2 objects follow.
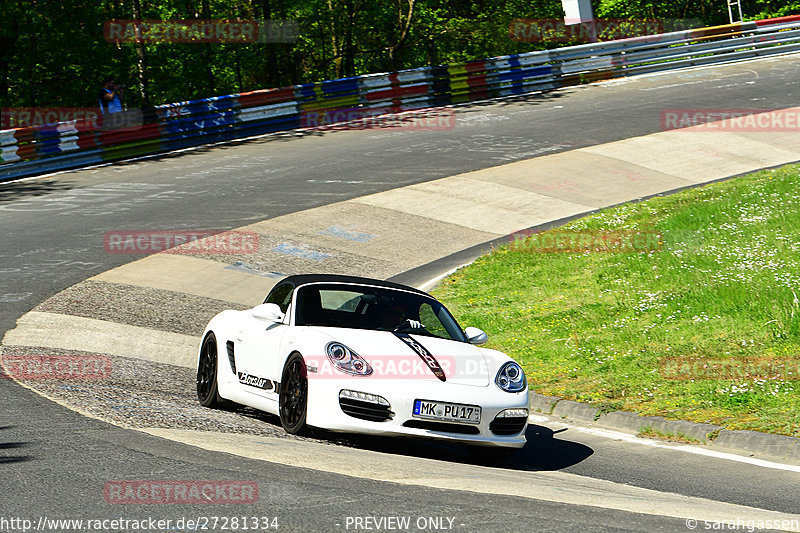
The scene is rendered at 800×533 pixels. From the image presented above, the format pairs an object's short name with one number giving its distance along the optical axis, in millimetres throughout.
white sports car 15273
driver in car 17578
